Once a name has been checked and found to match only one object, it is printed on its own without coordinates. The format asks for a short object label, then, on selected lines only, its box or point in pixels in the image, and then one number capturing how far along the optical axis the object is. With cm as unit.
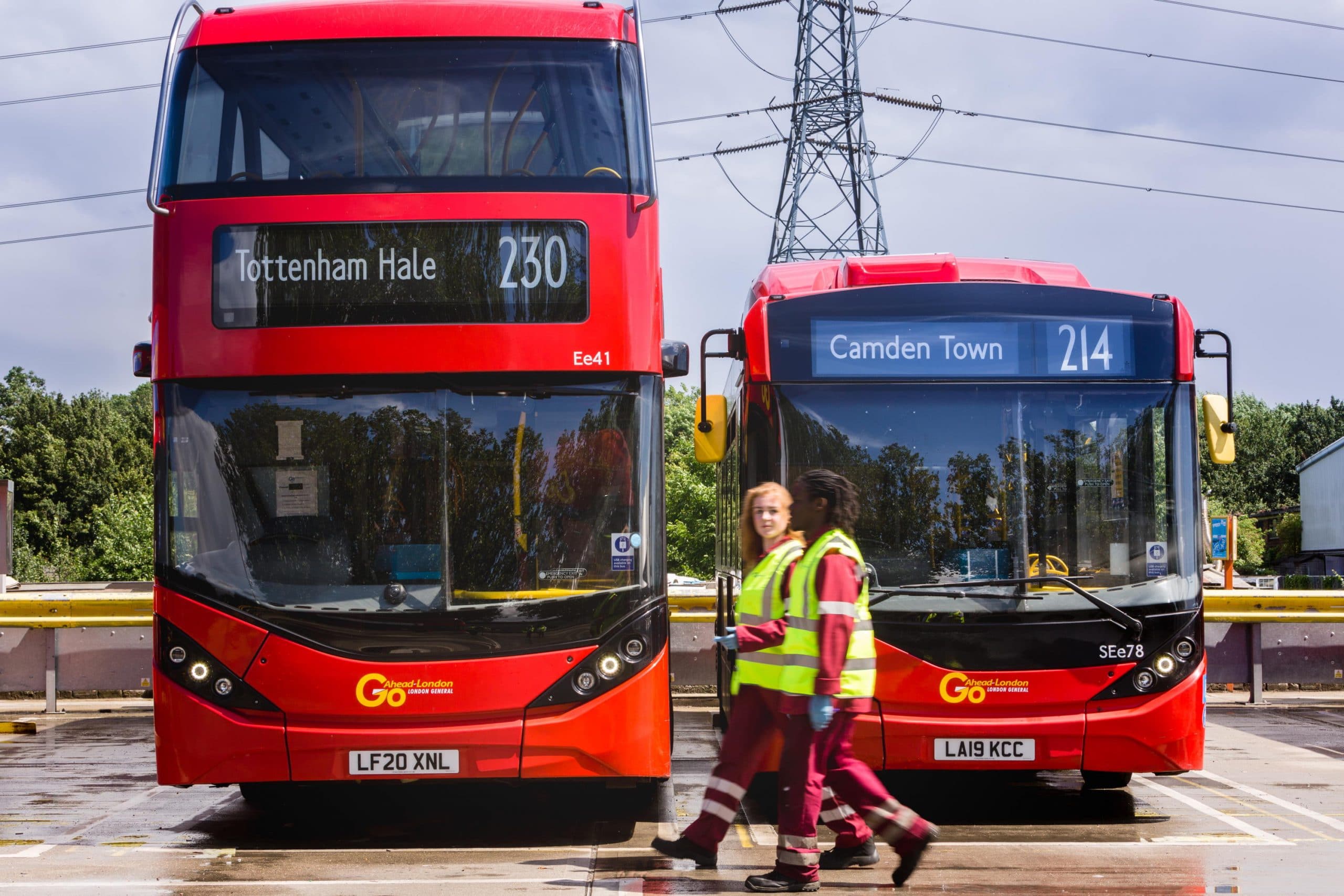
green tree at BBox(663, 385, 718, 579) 6612
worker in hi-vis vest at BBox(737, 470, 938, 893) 615
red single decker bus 780
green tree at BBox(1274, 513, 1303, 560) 7038
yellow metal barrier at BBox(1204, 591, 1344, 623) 1470
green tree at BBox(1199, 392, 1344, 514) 7931
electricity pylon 3344
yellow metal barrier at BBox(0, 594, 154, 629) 1443
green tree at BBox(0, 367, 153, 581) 6288
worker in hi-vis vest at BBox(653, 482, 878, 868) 639
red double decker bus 721
